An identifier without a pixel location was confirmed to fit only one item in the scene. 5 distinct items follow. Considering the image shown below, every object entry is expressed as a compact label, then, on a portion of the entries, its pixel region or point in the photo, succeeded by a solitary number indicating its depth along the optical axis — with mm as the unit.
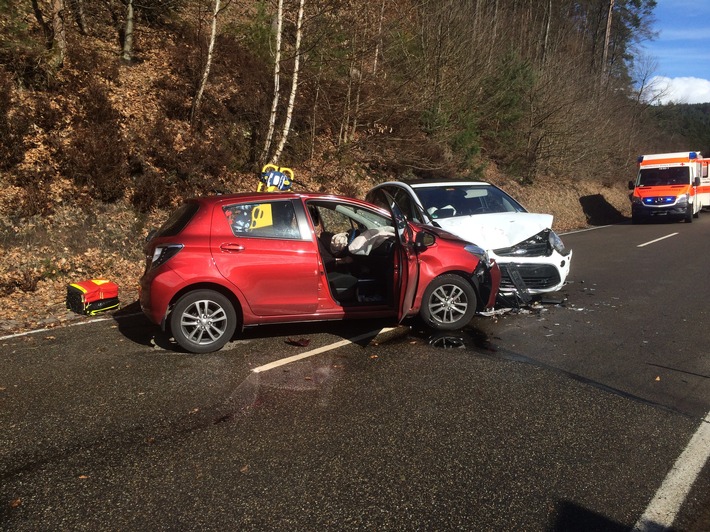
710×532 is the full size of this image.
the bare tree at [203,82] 13102
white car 7289
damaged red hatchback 5523
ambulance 20984
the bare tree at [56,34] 12102
